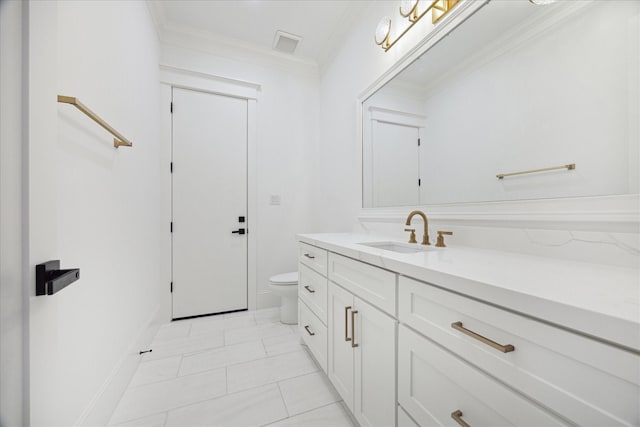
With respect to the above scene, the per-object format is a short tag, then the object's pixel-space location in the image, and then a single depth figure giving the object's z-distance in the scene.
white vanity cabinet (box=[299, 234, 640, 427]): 0.43
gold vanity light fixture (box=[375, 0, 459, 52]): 1.34
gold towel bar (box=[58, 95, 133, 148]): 0.86
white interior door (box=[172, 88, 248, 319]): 2.43
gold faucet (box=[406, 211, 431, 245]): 1.39
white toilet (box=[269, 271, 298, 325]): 2.30
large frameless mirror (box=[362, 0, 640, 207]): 0.81
